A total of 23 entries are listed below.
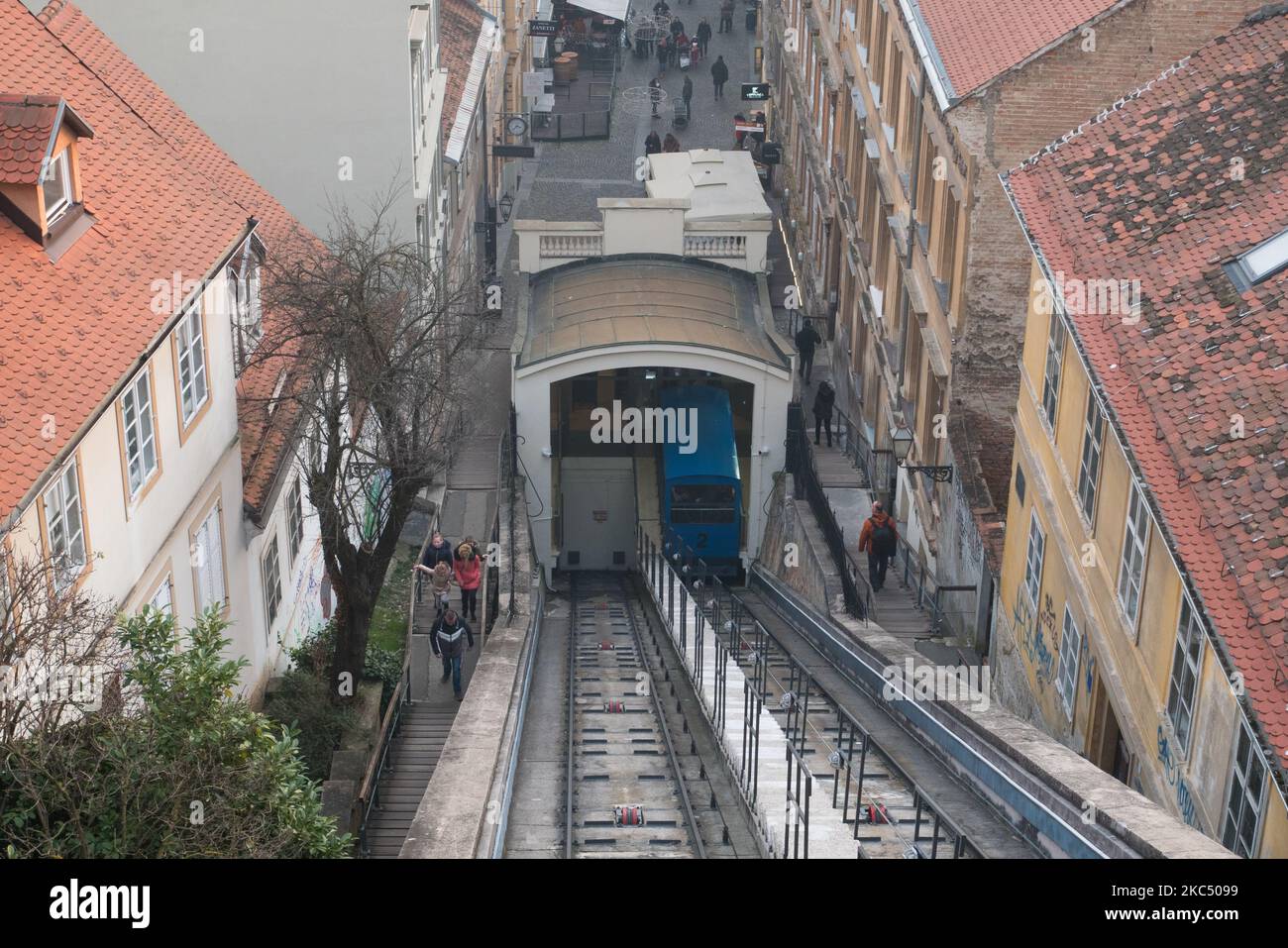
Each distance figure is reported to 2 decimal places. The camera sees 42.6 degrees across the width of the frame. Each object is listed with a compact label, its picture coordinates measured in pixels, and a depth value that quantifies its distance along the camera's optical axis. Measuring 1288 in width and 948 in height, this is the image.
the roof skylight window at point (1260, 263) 16.81
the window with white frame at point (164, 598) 18.36
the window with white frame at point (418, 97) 32.91
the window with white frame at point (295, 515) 25.12
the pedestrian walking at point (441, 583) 25.39
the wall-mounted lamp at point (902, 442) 32.16
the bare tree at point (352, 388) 22.53
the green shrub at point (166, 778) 11.72
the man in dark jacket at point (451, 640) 24.28
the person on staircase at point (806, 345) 40.78
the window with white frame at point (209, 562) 19.94
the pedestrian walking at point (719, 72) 63.59
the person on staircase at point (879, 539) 28.50
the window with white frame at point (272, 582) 23.42
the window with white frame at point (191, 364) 19.28
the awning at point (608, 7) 65.19
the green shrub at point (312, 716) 21.56
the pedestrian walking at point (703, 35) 67.81
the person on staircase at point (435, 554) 28.20
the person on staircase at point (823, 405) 37.09
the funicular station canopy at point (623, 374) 35.06
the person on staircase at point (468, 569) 26.17
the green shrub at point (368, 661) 24.53
